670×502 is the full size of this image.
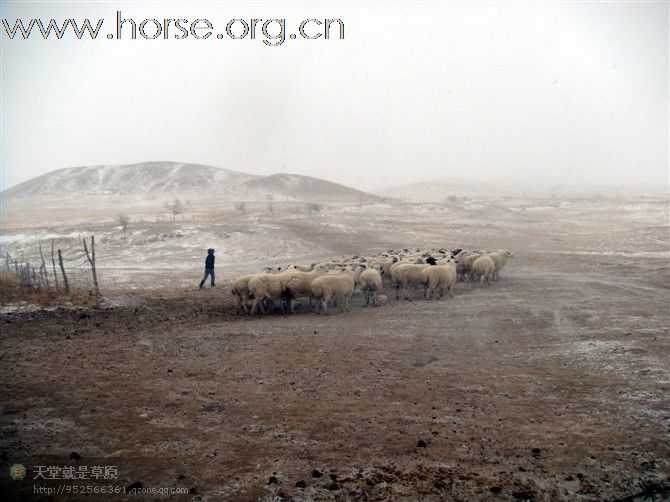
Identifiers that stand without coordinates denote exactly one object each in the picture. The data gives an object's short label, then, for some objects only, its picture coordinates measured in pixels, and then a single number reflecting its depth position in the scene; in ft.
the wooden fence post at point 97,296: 42.92
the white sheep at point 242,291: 44.01
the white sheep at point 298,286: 43.93
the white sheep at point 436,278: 48.03
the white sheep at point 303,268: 53.01
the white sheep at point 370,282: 46.52
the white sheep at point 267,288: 43.27
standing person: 56.80
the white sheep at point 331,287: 43.35
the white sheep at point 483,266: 54.65
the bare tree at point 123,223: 102.37
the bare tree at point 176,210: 132.50
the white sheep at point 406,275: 49.51
